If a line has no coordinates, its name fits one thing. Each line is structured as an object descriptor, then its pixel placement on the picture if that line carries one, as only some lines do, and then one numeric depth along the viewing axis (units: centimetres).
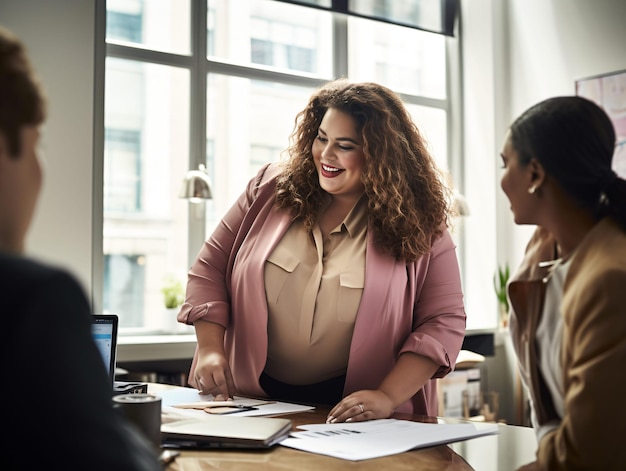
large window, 512
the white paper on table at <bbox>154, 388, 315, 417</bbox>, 155
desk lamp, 483
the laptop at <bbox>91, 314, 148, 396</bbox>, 167
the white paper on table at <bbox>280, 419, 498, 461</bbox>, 129
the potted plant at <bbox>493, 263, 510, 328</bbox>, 600
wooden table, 119
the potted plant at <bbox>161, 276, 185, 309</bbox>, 500
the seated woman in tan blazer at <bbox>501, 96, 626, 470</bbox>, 91
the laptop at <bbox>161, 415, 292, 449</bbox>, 129
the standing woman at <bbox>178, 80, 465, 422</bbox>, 181
